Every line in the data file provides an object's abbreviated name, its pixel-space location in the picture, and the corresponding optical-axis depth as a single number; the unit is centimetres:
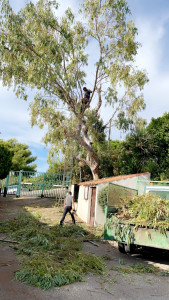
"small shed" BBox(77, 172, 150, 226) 1105
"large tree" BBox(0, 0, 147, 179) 1408
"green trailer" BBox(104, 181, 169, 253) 554
